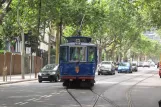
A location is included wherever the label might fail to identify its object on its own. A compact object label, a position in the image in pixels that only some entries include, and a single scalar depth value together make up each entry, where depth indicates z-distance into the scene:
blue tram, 23.83
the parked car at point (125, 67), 60.03
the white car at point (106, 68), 49.97
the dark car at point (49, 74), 31.88
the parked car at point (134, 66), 67.93
